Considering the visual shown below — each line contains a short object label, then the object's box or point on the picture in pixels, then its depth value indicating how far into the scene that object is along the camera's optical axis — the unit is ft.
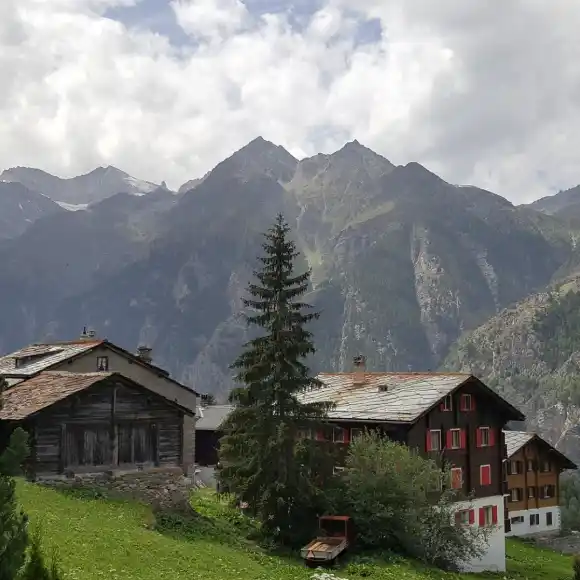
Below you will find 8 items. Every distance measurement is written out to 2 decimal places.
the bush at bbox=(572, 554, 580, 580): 123.49
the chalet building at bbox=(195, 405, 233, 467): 236.63
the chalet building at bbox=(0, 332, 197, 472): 160.56
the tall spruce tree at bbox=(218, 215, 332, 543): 127.65
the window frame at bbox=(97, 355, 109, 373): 171.53
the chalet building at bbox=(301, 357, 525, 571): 160.25
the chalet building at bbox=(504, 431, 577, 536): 254.47
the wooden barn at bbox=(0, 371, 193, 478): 113.50
